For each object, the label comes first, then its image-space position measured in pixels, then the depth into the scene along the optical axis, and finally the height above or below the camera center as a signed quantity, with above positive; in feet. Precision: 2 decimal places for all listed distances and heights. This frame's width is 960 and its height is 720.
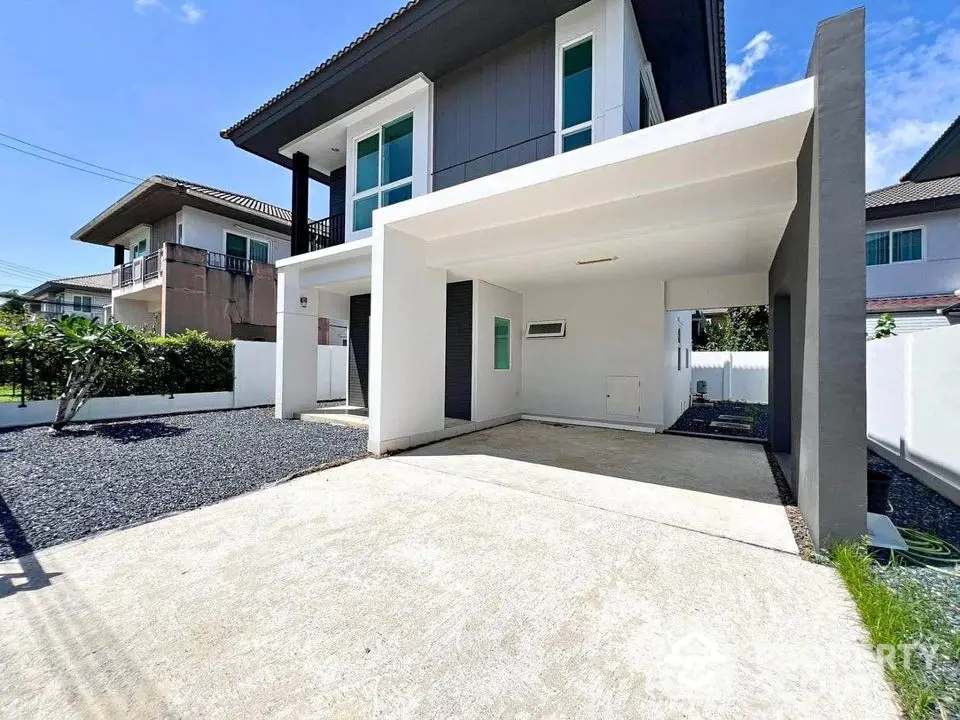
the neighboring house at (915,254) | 36.76 +10.99
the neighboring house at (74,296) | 75.11 +12.78
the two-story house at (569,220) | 8.93 +5.86
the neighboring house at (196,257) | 39.58 +11.40
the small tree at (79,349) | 21.88 +0.68
